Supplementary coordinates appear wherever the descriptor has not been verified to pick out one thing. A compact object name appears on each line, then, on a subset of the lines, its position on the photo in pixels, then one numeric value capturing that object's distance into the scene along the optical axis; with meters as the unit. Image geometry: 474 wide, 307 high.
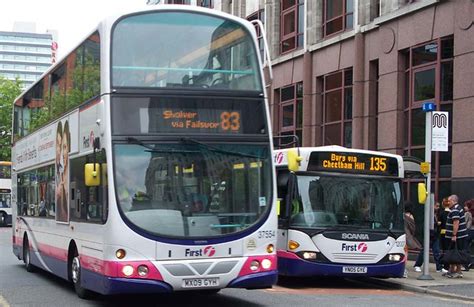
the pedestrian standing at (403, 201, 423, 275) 15.54
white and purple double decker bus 9.03
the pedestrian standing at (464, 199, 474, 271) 16.02
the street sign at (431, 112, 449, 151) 14.55
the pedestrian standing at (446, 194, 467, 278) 14.86
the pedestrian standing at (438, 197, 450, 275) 15.80
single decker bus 13.02
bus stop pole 14.36
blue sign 14.32
